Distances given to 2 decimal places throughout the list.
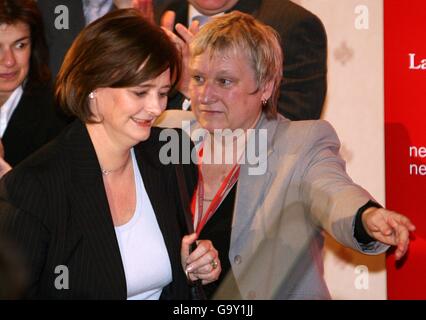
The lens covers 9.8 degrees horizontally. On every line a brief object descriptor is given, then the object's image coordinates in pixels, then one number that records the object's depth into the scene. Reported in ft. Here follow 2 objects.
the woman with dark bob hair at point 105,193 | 16.37
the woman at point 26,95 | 17.96
